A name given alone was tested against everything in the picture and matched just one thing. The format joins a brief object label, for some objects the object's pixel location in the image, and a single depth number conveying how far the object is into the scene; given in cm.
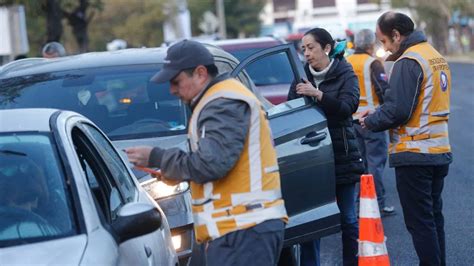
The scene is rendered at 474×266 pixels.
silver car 805
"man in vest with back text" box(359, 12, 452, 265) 1273
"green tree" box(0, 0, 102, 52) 3887
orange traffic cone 1202
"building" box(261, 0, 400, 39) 18527
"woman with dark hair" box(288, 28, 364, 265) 1345
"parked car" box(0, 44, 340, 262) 1252
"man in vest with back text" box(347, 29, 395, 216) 1955
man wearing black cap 857
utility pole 11216
